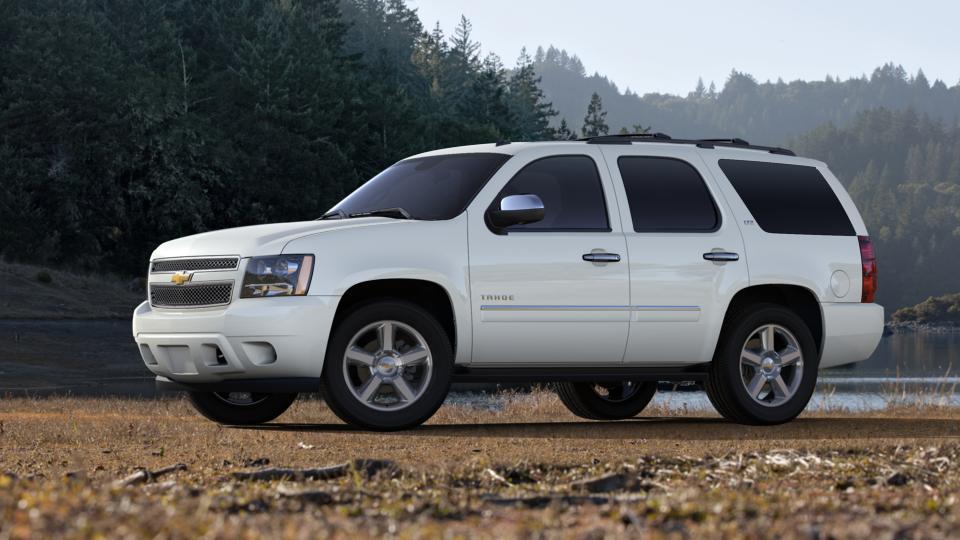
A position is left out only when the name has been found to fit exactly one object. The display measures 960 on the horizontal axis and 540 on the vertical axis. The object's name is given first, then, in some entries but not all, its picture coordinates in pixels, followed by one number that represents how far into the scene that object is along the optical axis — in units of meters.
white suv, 9.80
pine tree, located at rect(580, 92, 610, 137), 131.62
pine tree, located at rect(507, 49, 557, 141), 108.81
